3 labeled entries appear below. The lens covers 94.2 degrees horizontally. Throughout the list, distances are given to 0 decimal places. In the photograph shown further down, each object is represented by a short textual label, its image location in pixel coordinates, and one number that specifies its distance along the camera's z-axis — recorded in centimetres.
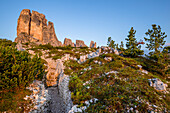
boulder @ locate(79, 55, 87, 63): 2328
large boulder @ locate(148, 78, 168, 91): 903
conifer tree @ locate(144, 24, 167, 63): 1799
